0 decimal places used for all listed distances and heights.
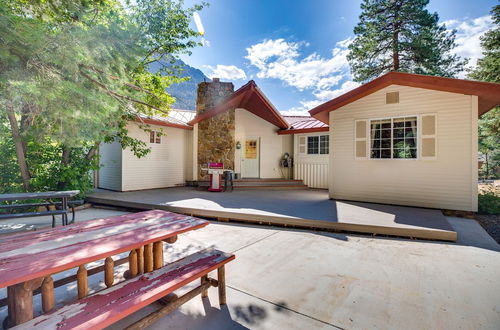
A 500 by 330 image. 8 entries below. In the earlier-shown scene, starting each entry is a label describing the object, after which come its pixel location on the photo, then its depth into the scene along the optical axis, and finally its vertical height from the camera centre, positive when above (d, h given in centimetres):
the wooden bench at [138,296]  113 -82
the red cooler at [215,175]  785 -37
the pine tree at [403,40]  1095 +660
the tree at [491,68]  877 +420
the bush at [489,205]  509 -94
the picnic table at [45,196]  334 -53
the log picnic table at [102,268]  117 -79
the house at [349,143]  500 +72
